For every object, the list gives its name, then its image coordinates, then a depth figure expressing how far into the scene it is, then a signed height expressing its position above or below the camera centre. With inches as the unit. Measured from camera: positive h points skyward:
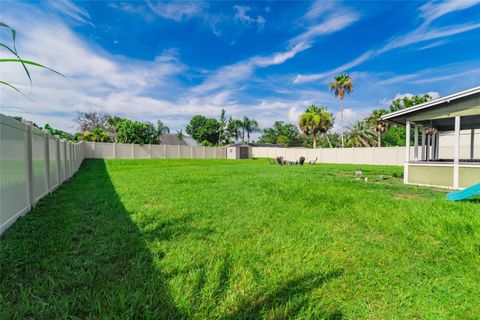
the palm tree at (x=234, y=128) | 2166.1 +212.6
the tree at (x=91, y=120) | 1533.0 +204.0
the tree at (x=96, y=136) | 1213.7 +80.2
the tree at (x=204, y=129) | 2311.8 +224.1
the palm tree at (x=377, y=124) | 1332.9 +158.7
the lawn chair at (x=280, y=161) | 891.4 -35.7
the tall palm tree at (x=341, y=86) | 1305.4 +365.3
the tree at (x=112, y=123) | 1630.2 +192.4
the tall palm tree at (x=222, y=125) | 1870.1 +224.6
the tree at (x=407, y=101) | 1226.0 +272.0
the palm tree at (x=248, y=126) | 2264.1 +249.9
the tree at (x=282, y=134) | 2511.4 +188.9
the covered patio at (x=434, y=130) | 289.3 +34.4
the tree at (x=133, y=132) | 1222.9 +98.4
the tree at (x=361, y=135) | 1592.4 +112.1
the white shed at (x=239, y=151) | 1391.5 +2.2
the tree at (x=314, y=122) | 1404.8 +172.7
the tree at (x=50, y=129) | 534.6 +50.6
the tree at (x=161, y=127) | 1686.0 +179.4
